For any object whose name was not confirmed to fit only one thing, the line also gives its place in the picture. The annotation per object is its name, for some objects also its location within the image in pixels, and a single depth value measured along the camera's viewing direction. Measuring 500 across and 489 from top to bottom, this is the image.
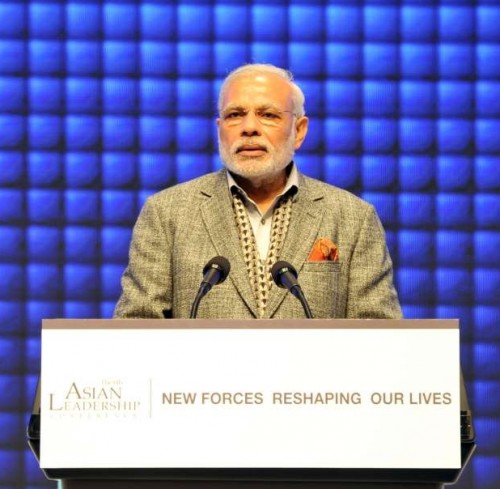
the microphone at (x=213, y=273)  4.25
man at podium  5.16
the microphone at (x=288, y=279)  4.22
